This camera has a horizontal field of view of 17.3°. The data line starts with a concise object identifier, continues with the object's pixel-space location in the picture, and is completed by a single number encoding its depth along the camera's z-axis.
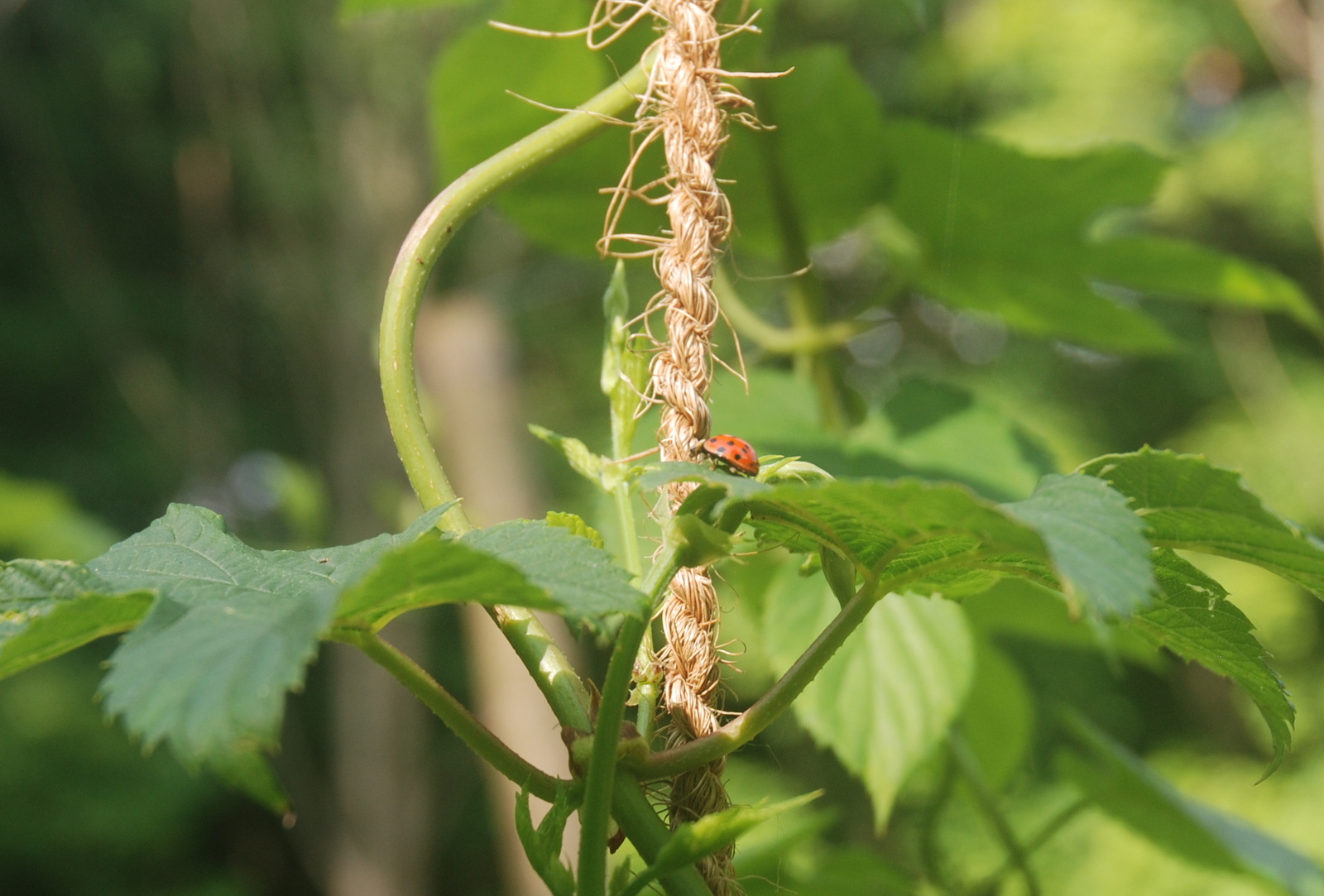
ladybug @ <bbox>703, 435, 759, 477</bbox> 0.49
